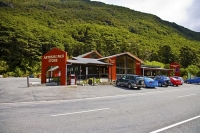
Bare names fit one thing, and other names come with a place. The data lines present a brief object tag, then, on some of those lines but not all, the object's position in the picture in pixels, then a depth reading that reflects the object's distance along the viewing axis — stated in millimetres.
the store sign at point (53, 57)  27103
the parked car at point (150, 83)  26478
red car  32031
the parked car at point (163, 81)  29938
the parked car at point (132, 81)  24000
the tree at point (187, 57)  67062
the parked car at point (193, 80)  38781
